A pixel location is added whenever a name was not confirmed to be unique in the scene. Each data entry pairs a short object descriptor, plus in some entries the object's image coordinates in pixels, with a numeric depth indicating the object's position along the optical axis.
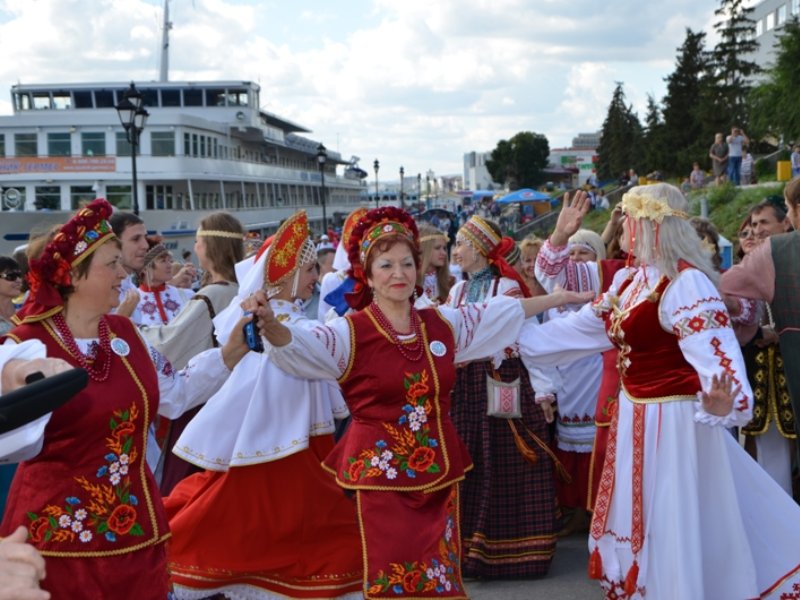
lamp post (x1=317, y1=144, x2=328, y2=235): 27.89
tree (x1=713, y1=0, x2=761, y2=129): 50.66
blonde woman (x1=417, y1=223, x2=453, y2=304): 7.16
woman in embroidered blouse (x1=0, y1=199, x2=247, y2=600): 3.49
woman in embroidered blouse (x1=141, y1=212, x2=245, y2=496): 6.00
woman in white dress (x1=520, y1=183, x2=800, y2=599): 4.47
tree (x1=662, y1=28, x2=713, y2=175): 51.47
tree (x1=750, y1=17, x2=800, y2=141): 32.94
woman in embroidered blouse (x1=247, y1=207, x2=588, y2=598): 4.20
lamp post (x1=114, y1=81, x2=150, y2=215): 16.25
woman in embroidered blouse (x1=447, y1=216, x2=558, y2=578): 5.91
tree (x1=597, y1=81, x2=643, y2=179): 72.12
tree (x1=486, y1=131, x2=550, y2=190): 103.88
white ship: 35.12
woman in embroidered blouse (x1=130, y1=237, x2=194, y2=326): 7.33
